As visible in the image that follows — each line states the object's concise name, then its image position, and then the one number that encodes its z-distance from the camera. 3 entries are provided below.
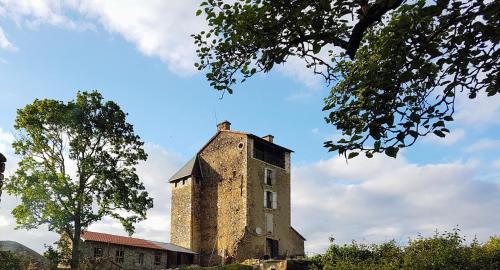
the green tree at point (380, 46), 7.14
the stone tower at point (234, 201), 44.94
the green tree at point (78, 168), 28.72
